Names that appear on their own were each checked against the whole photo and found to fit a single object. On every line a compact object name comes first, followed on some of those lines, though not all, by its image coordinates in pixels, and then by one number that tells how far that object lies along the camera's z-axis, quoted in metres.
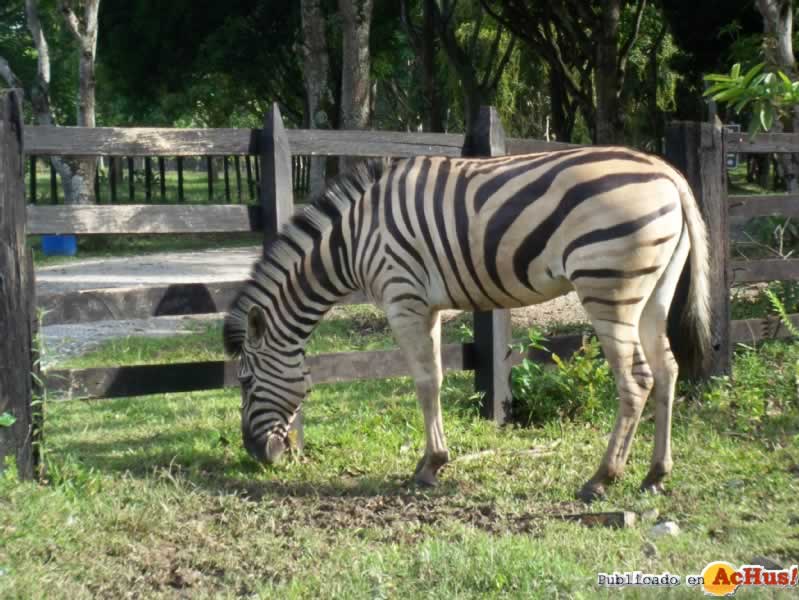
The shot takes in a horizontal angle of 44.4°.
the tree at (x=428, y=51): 22.42
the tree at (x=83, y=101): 17.66
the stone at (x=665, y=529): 4.52
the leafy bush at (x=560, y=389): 6.79
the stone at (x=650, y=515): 4.76
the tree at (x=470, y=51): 22.53
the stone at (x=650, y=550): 4.24
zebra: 5.19
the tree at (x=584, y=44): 18.42
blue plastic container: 18.22
